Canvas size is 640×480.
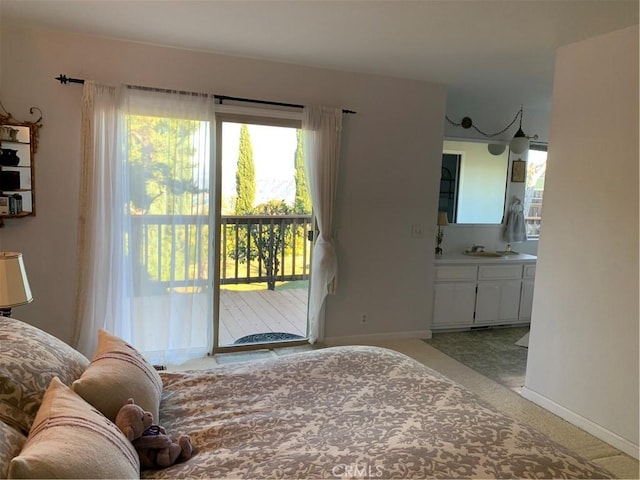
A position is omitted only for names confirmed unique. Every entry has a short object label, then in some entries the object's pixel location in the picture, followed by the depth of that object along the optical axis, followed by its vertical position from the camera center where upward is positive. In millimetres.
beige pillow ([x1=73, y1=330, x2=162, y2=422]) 1447 -668
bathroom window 5570 +296
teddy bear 1389 -791
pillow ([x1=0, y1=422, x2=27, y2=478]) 1090 -694
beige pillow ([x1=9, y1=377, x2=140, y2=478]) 1018 -654
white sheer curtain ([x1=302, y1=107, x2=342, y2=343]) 3922 +163
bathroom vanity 4750 -924
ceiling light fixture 5000 +853
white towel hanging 5504 -202
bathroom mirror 5223 +278
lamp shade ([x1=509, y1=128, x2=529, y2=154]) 4988 +727
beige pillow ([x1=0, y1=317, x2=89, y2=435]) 1345 -618
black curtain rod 3223 +771
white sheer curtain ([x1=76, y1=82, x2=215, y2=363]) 3316 -238
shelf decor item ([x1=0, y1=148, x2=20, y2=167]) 3098 +161
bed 1253 -782
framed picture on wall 5461 +449
